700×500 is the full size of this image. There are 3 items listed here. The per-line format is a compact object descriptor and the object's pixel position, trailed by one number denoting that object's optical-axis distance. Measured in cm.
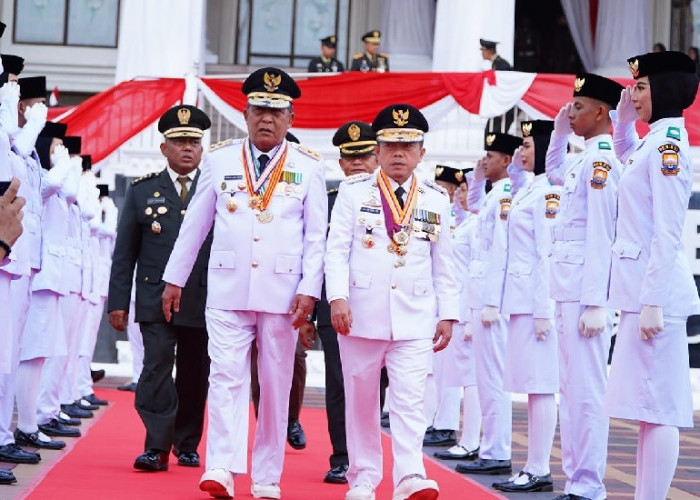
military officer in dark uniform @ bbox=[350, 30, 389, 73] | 1997
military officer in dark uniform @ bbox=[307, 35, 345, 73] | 2033
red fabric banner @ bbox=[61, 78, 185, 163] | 1791
